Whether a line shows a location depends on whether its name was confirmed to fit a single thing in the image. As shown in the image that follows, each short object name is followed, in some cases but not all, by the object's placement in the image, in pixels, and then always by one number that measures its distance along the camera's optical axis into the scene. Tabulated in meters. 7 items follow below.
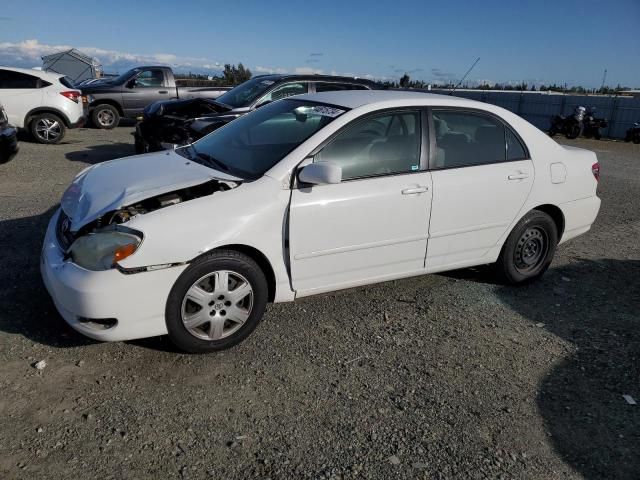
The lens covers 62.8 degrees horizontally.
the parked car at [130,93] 14.70
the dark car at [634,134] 18.72
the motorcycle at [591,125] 19.36
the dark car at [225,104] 8.48
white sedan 3.08
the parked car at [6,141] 8.04
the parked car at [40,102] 11.27
